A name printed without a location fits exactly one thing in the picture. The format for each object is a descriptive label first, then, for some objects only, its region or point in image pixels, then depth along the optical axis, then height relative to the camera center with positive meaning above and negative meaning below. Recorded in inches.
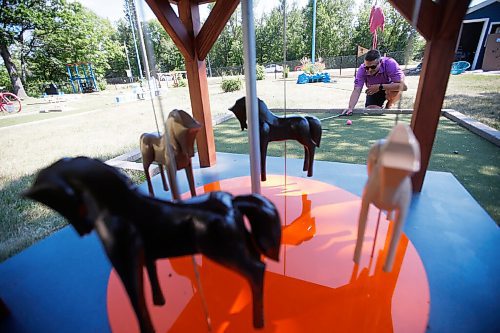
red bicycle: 396.9 -42.7
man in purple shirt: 112.2 -7.5
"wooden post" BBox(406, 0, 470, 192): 61.1 -4.3
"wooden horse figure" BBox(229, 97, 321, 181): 65.9 -15.2
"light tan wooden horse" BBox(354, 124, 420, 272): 26.7 -11.9
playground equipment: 661.3 -19.8
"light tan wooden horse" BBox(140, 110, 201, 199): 49.6 -14.4
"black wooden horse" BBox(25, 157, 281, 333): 28.1 -16.5
